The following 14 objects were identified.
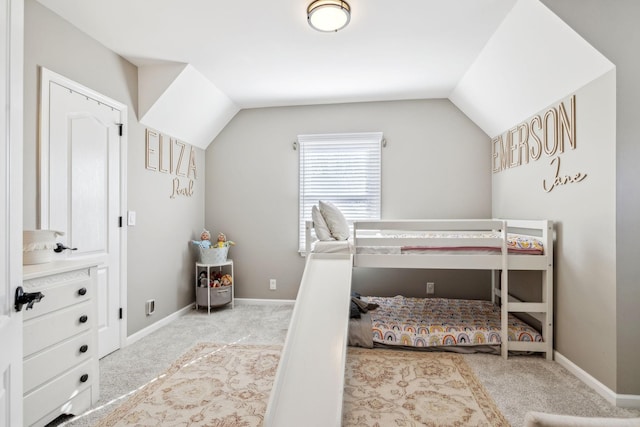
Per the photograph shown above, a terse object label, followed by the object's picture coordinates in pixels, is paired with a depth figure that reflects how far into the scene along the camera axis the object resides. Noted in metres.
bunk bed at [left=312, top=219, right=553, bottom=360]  2.57
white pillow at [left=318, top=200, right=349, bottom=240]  3.02
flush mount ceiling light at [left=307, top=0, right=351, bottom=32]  2.12
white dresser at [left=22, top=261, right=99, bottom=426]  1.61
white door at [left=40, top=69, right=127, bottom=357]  2.22
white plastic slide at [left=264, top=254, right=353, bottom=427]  1.67
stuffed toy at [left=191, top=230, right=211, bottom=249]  3.78
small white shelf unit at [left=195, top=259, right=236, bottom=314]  3.76
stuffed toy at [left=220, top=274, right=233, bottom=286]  3.88
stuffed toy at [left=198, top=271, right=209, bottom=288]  3.81
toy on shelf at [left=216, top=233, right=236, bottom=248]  3.89
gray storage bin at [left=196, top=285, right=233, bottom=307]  3.77
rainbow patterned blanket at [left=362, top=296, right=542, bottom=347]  2.72
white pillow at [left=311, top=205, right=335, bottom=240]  2.97
